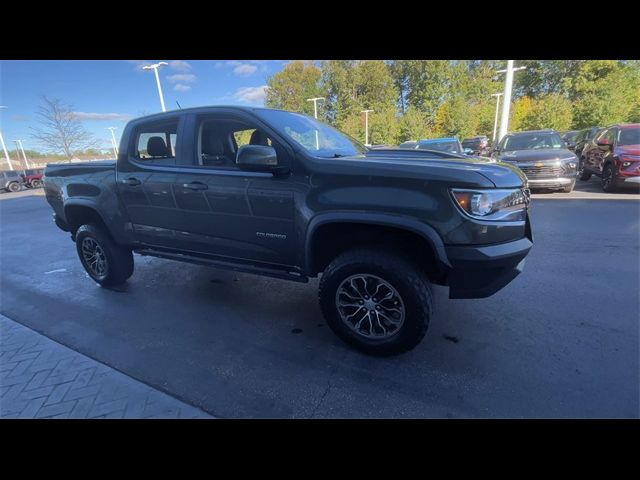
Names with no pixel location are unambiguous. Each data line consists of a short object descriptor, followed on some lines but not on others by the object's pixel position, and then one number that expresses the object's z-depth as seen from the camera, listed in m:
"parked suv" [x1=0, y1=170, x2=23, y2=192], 24.47
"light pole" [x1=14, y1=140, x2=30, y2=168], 43.66
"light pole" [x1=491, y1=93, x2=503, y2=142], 38.05
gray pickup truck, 2.32
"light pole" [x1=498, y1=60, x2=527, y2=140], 17.53
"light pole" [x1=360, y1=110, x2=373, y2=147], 32.91
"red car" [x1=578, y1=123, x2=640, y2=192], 8.17
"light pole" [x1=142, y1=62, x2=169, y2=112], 19.16
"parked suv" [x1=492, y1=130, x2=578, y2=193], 8.44
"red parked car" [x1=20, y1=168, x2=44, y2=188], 25.59
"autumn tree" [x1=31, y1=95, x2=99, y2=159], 29.06
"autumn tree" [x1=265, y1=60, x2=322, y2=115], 48.00
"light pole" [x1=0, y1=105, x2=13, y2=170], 33.12
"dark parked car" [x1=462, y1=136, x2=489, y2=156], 23.01
